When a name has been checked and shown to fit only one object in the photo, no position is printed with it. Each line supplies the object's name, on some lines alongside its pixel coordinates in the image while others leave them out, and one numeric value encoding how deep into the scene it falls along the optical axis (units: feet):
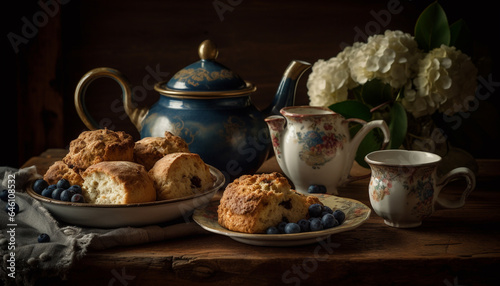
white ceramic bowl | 3.73
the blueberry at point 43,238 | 3.70
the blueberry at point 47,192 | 3.97
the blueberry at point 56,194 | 3.89
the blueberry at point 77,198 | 3.81
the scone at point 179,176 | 3.96
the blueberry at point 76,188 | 3.89
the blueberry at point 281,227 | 3.64
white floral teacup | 3.94
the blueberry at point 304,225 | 3.64
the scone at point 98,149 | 4.11
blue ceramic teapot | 5.00
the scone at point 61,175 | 4.02
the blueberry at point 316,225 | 3.63
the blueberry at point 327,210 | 3.91
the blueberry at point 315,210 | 3.83
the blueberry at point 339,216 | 3.82
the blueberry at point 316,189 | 4.69
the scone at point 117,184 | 3.76
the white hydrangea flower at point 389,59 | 5.08
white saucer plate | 3.53
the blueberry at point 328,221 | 3.70
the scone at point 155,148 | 4.34
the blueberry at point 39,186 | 4.10
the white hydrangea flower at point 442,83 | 5.02
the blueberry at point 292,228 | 3.59
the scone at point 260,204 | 3.63
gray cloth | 3.47
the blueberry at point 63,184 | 3.96
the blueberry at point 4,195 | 4.38
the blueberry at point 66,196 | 3.83
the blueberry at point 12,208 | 4.16
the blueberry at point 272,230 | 3.60
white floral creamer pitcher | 4.67
